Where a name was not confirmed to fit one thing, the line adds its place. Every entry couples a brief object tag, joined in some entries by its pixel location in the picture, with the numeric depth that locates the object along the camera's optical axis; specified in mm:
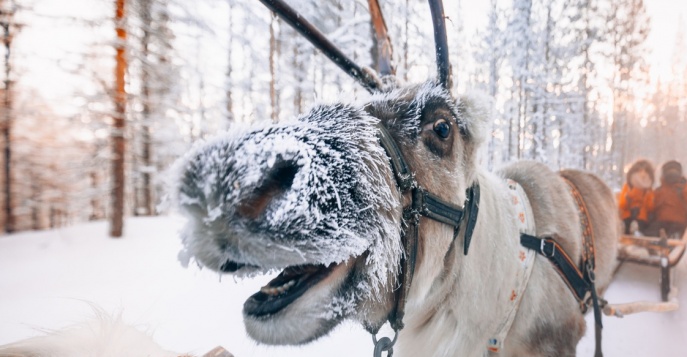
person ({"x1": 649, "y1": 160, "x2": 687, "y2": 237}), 4711
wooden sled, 3910
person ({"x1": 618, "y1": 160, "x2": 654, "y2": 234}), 4971
